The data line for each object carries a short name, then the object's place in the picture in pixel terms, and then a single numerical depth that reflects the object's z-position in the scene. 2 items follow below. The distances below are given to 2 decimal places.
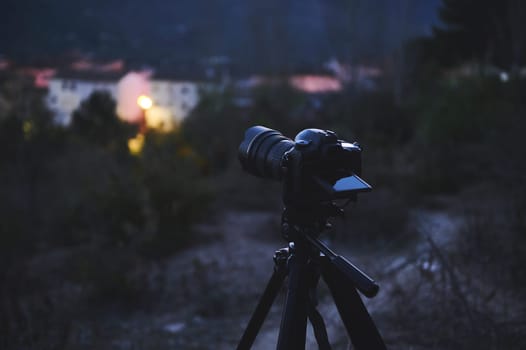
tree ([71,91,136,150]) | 9.79
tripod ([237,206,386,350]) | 1.83
